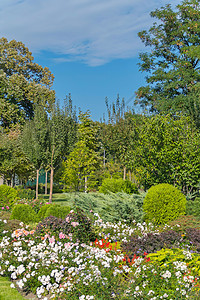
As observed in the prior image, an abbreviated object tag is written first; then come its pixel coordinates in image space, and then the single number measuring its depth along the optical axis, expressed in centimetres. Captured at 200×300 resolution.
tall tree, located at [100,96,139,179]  1981
